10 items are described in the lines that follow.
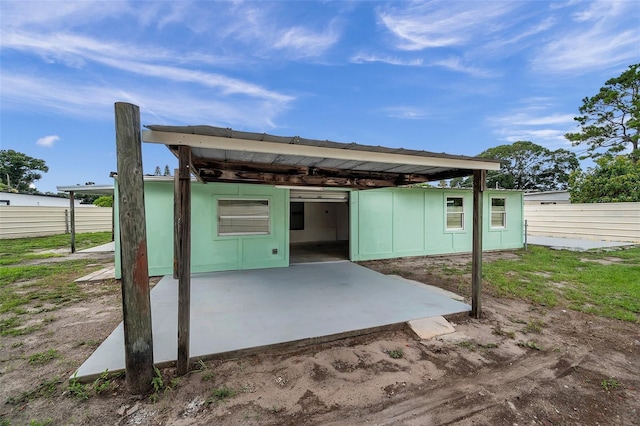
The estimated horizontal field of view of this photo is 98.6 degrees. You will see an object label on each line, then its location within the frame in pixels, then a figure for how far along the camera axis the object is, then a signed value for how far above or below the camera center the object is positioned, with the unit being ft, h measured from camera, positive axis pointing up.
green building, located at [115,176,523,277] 19.58 -1.00
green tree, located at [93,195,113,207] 55.31 +2.51
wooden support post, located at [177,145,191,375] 7.95 -1.58
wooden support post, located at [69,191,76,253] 29.60 -1.44
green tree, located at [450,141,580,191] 103.45 +16.54
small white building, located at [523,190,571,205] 63.98 +3.00
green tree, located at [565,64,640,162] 55.36 +19.81
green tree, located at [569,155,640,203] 41.50 +4.09
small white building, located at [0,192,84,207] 59.57 +3.81
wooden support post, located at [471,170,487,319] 12.30 -1.25
